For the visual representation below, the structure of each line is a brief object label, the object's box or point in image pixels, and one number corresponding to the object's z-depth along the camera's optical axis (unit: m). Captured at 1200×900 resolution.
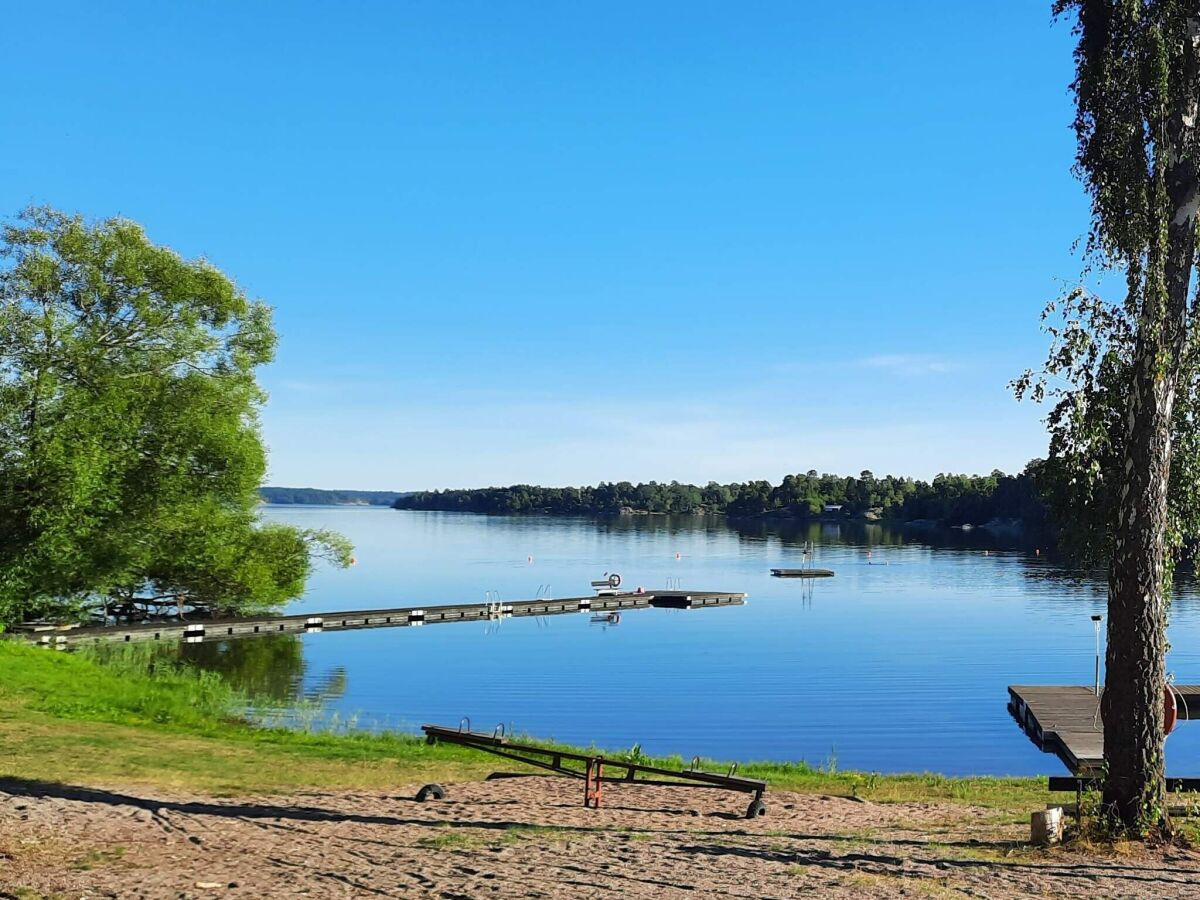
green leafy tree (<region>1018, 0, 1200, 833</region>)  10.60
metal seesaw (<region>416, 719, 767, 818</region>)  12.44
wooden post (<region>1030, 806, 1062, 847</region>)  10.21
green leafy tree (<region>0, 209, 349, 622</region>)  30.70
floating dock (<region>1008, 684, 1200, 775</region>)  22.59
